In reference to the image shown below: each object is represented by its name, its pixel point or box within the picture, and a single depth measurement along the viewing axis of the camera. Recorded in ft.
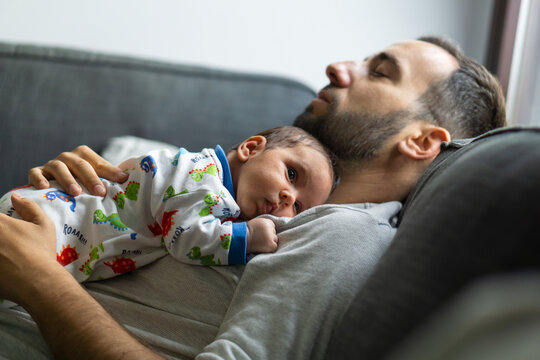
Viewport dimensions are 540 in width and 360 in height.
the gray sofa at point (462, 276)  1.09
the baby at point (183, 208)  2.93
